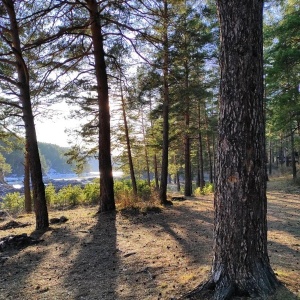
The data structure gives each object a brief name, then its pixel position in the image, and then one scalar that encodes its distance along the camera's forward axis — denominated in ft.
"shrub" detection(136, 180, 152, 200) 51.06
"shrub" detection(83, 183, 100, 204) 47.24
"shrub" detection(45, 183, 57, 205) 45.75
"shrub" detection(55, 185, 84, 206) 46.83
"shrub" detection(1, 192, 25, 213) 48.84
